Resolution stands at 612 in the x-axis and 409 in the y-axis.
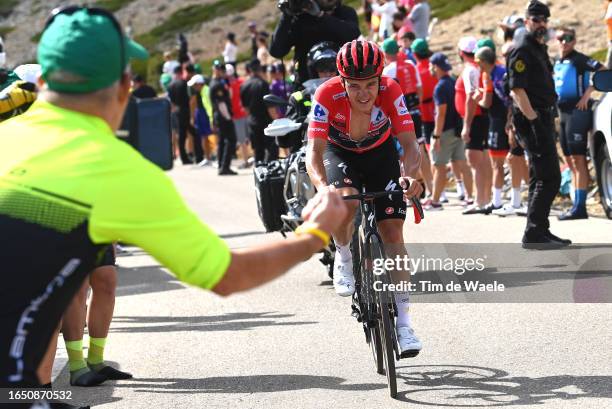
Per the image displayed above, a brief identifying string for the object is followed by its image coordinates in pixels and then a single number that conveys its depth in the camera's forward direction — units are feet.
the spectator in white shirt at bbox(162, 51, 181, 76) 104.37
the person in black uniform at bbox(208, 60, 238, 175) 81.56
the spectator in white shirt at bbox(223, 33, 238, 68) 119.44
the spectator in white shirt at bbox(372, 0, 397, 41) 82.75
